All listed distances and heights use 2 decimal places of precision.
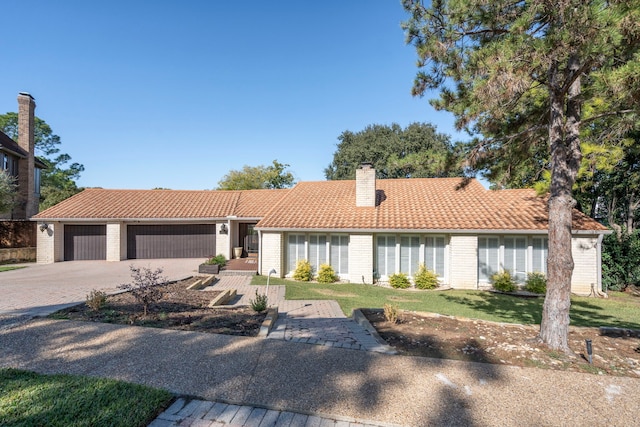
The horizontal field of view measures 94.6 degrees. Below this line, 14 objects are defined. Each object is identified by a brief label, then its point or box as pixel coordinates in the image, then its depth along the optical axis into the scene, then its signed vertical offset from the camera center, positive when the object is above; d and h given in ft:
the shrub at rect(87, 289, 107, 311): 25.03 -7.65
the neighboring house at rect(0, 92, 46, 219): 74.84 +13.55
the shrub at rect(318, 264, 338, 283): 46.44 -9.72
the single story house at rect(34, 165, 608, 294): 44.06 -3.07
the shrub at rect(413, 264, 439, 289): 43.86 -9.90
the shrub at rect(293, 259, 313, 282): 47.19 -9.44
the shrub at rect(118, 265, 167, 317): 24.02 -6.63
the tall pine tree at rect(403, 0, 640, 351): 14.74 +8.59
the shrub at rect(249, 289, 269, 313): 25.75 -8.09
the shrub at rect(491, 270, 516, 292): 42.83 -10.12
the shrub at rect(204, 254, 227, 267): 52.40 -8.69
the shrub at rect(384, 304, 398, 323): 23.65 -8.12
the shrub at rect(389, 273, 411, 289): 44.57 -10.32
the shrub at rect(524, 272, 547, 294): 42.14 -10.07
